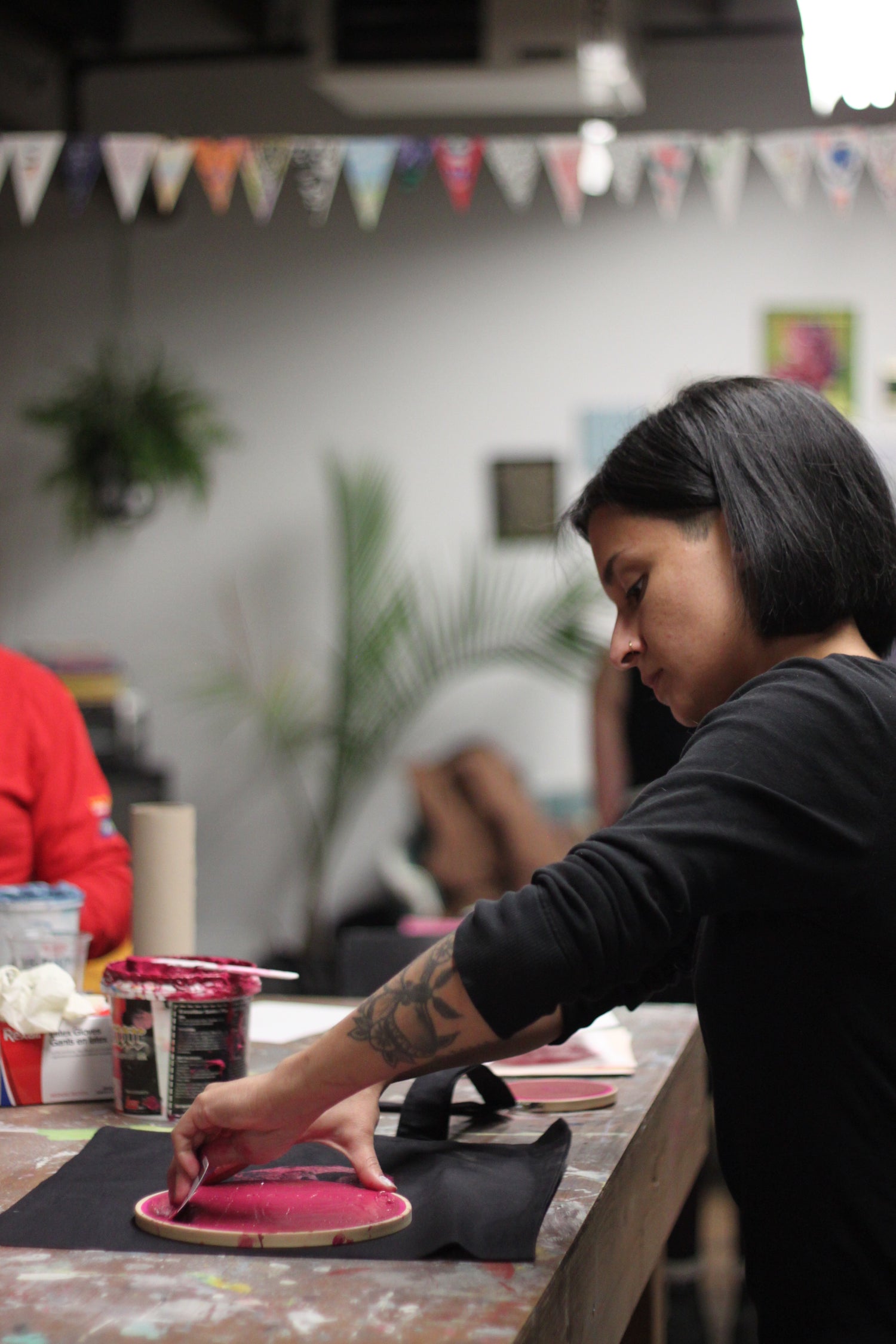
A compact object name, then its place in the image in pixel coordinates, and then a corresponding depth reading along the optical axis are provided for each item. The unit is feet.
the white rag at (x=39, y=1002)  7.74
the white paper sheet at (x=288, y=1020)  8.58
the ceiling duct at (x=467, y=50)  13.59
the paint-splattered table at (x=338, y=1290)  6.30
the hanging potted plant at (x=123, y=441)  19.89
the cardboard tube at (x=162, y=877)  8.36
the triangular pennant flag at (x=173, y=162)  18.20
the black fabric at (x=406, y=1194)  6.67
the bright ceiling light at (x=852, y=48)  10.65
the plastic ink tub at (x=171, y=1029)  7.56
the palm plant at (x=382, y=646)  20.04
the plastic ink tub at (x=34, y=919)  7.99
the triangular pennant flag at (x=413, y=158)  18.88
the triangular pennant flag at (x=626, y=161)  18.61
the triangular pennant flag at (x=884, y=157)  17.86
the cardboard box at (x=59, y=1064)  7.77
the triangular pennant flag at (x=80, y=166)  19.40
